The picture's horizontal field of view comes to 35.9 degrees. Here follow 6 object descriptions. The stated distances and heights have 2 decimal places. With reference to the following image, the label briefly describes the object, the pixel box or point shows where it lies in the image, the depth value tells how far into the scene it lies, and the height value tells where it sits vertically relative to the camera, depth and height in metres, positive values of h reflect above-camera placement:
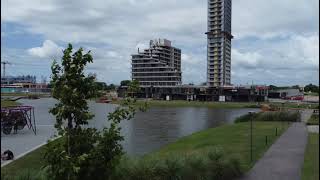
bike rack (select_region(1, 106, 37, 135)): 36.69 -2.13
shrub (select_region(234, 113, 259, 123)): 62.84 -3.46
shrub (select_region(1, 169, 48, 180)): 11.84 -2.08
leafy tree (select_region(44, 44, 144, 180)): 9.31 -0.84
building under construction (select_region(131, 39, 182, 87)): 195.25 +8.47
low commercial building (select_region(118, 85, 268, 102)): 185.62 -0.49
